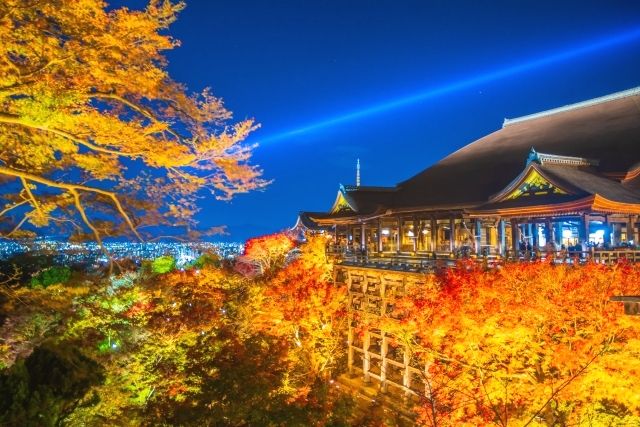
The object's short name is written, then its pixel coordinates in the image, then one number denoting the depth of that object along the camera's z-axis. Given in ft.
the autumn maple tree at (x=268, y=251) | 89.25
